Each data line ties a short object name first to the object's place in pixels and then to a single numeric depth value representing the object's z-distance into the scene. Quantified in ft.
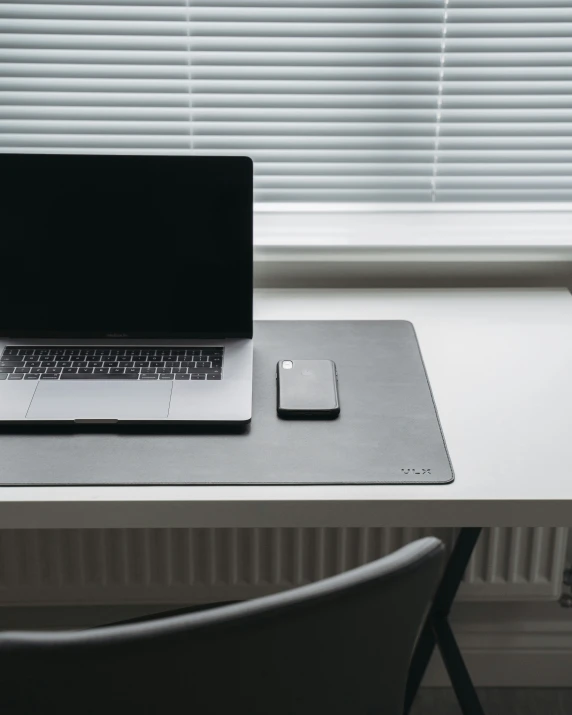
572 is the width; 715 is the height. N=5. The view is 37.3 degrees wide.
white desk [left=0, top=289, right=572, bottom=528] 3.11
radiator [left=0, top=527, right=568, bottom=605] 5.07
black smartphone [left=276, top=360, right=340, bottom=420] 3.63
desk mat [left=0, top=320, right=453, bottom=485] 3.22
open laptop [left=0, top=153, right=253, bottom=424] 3.82
